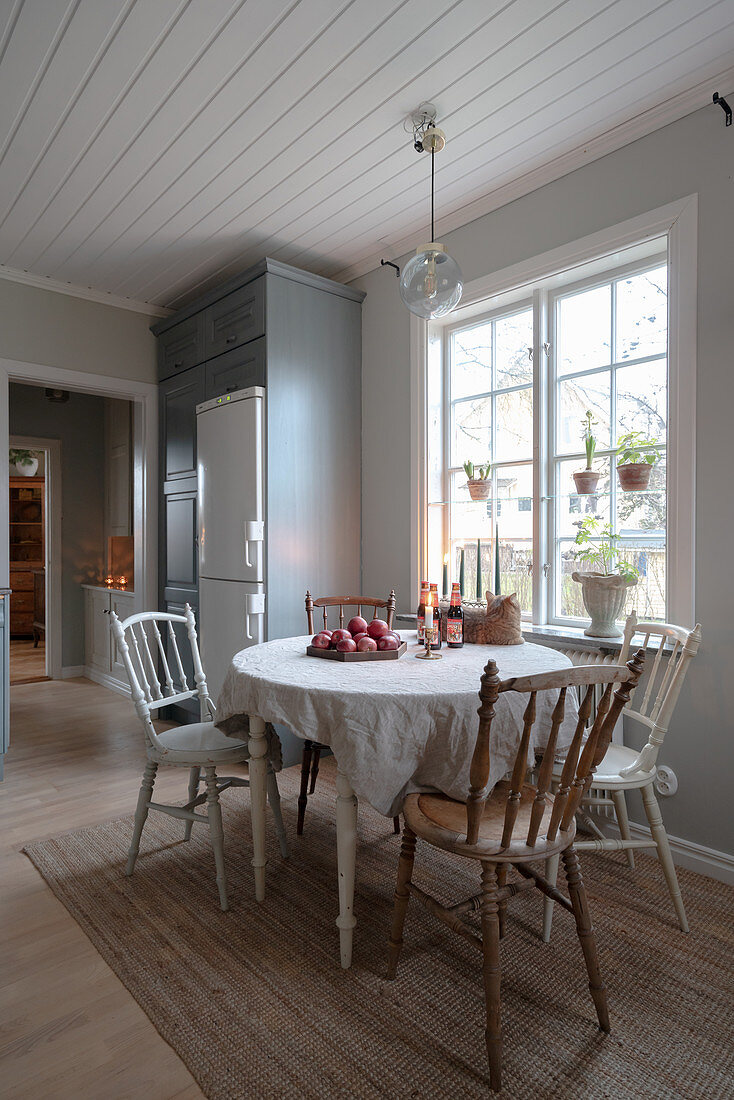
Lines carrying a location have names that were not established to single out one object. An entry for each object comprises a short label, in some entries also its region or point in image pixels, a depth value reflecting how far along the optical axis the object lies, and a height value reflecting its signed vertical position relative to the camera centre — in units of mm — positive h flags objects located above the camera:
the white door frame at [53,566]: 5547 -238
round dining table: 1639 -493
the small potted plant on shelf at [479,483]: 3129 +278
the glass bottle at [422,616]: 2385 -297
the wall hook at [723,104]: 2154 +1469
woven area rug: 1394 -1160
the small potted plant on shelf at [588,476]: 2678 +266
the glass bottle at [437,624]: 2301 -310
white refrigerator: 3277 +70
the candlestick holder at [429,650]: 2137 -373
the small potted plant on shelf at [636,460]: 2504 +316
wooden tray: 2100 -386
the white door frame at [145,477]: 4199 +416
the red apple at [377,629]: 2227 -313
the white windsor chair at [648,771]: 1842 -701
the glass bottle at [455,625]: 2354 -315
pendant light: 2084 +844
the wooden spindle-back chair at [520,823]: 1334 -671
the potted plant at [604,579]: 2494 -155
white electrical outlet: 2342 -893
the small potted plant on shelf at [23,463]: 6530 +780
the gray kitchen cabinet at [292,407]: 3324 +734
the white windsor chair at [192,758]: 2064 -719
